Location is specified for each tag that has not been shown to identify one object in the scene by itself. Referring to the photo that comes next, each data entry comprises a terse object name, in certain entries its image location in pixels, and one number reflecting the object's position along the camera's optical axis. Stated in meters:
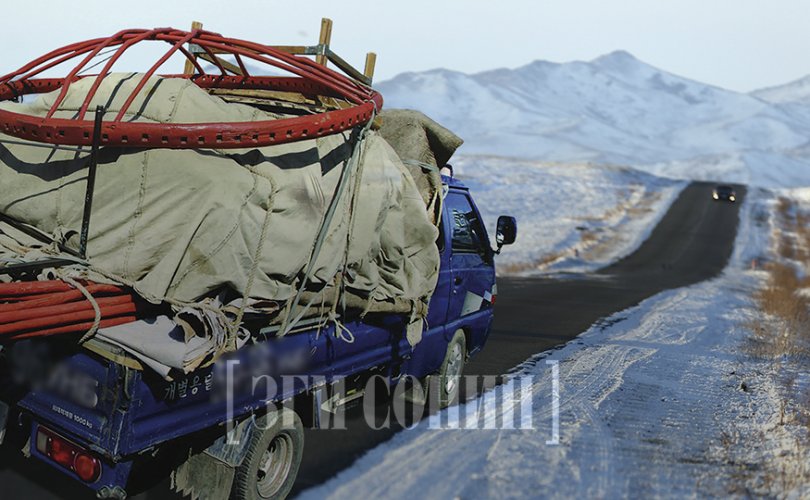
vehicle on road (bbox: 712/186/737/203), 49.44
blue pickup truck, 3.09
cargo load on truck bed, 3.39
